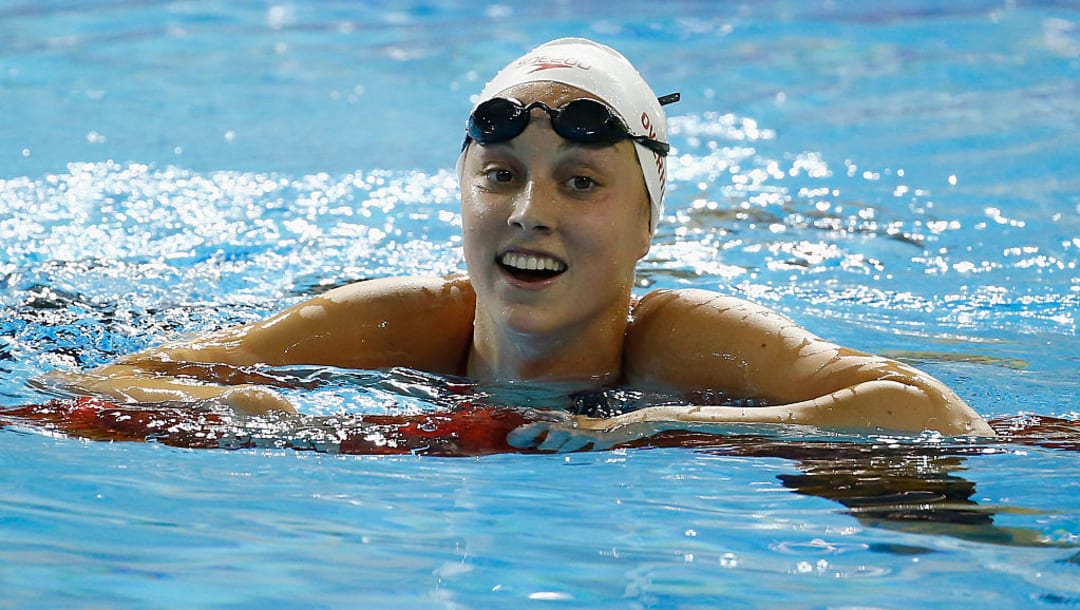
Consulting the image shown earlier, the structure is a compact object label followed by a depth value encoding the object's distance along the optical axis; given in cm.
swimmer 628
